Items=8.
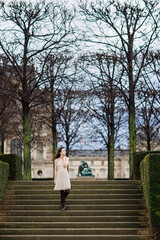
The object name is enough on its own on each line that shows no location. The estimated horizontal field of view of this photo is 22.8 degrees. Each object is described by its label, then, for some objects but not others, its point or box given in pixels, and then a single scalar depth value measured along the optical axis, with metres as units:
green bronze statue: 25.42
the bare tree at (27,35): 20.20
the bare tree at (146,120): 32.50
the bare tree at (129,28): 20.89
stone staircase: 12.29
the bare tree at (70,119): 33.66
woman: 13.31
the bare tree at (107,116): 27.67
